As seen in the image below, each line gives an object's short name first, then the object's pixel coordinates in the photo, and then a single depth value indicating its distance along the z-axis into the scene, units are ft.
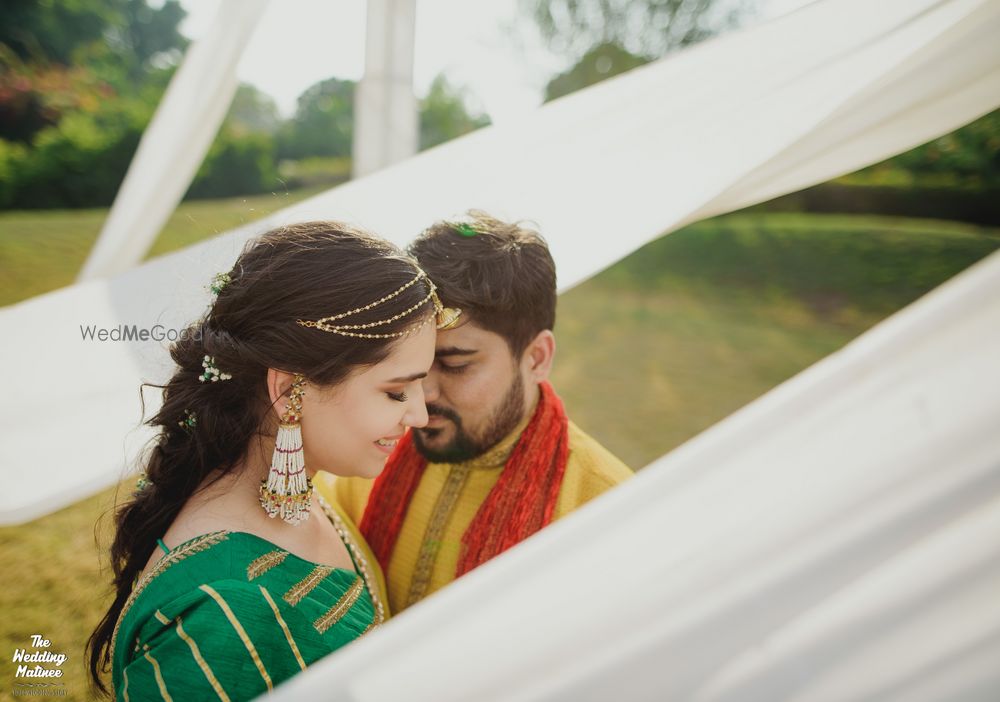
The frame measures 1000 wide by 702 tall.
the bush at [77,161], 30.27
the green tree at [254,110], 53.78
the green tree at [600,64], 43.88
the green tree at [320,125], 53.11
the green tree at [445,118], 56.75
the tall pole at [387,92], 10.30
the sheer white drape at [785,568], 2.43
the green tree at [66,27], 40.96
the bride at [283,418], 4.32
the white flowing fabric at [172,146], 8.86
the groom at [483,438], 5.86
